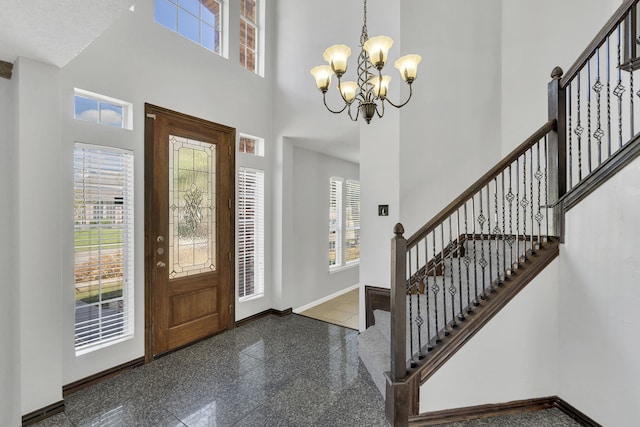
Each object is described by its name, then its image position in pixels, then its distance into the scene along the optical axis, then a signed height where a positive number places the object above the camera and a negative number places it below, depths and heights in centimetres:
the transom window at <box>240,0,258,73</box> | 411 +247
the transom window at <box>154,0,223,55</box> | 325 +222
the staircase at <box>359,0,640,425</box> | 208 -39
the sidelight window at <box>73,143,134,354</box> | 261 -29
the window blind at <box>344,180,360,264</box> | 602 -23
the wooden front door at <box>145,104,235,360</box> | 307 -18
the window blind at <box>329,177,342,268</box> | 564 -19
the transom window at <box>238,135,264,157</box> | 409 +94
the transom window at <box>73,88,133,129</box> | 263 +94
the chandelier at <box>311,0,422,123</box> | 203 +103
